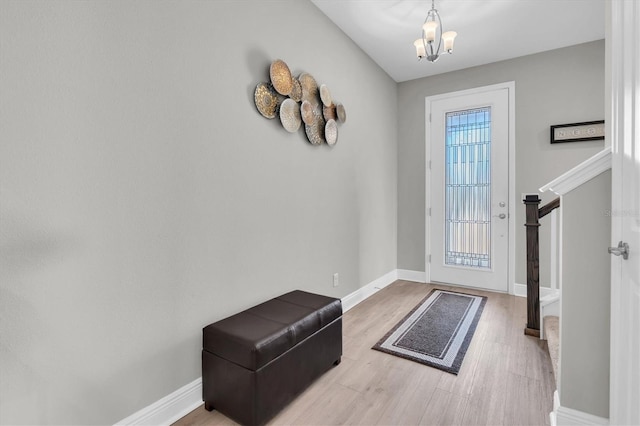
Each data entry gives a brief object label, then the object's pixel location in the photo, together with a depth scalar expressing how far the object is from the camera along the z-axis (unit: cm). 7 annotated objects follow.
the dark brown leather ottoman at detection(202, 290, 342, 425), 152
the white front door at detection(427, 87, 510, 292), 371
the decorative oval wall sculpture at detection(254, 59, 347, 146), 218
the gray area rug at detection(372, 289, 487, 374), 226
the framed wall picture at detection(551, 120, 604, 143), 327
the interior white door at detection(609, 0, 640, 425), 110
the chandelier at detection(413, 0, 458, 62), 223
